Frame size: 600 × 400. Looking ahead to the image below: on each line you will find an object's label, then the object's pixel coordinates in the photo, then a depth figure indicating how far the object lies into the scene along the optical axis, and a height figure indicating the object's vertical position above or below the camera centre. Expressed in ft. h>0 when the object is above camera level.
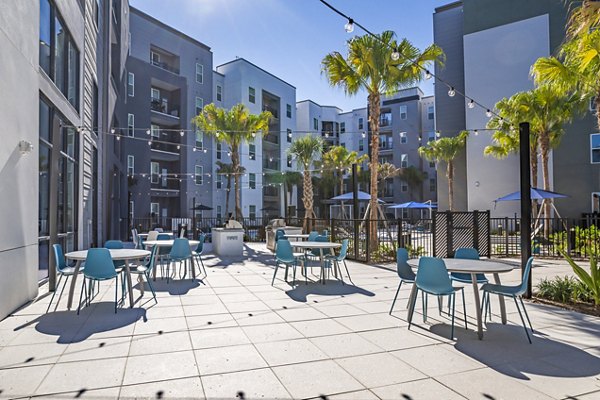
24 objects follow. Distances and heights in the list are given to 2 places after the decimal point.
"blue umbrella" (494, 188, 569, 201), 47.24 +1.52
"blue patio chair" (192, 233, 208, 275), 31.28 -3.11
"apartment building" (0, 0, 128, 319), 18.12 +4.97
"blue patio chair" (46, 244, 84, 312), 20.06 -2.78
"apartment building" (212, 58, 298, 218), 102.83 +20.88
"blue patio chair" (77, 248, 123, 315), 18.61 -2.59
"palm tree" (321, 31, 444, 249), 39.04 +14.33
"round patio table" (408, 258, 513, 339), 15.31 -2.54
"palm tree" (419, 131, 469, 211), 77.05 +11.36
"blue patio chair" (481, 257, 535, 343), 15.55 -3.34
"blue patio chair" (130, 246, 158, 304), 21.53 -3.30
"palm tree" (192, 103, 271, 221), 63.41 +13.95
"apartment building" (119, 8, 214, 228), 77.25 +20.07
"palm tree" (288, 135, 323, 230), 71.67 +11.16
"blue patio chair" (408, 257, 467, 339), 15.49 -2.81
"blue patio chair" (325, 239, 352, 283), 26.48 -3.34
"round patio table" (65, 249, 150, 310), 19.22 -2.32
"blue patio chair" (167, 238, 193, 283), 26.61 -2.74
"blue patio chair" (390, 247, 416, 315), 18.40 -2.88
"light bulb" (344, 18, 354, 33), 21.03 +9.98
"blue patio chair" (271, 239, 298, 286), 25.98 -2.99
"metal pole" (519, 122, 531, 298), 21.43 -0.05
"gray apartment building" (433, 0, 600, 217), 63.62 +21.76
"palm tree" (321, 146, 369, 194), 99.96 +13.21
